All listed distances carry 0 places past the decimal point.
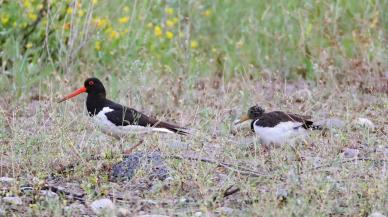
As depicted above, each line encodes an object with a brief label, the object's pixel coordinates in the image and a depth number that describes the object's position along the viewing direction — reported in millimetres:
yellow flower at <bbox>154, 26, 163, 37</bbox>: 19967
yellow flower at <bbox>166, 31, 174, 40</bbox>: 19906
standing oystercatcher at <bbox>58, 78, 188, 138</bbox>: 13664
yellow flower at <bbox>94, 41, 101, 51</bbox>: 18911
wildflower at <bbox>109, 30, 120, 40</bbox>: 19187
